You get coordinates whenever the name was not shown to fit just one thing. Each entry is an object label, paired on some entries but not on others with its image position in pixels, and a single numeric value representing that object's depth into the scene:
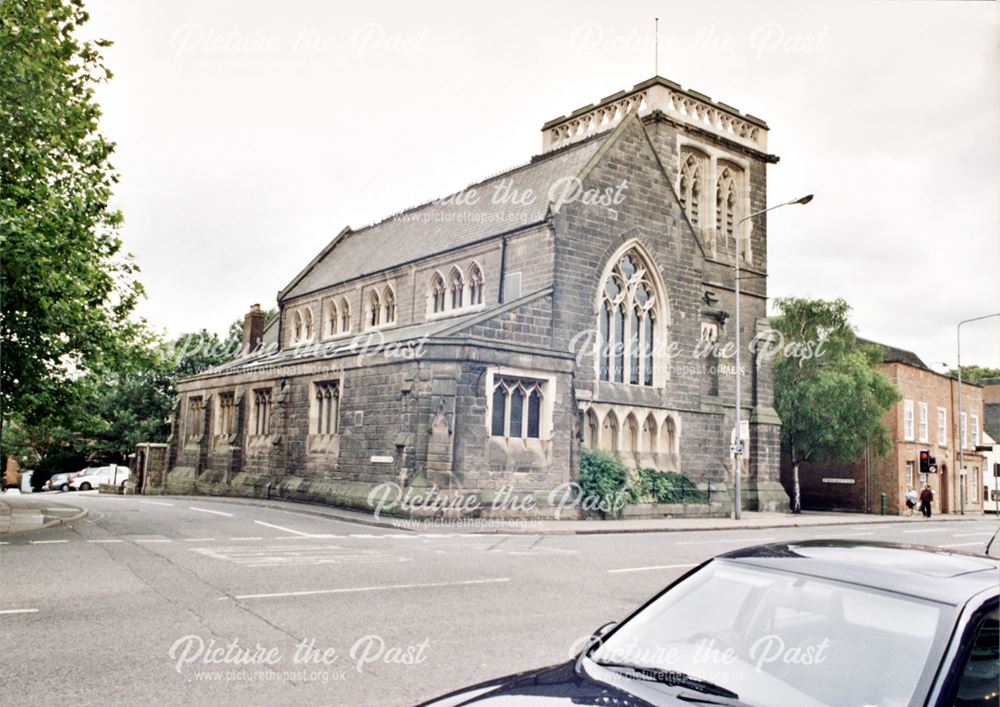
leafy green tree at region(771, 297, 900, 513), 34.56
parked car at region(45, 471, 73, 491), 48.47
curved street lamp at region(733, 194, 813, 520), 25.03
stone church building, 21.16
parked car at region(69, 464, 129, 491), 46.53
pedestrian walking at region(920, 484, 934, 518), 34.50
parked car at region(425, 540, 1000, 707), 2.93
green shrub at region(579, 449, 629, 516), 22.62
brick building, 38.25
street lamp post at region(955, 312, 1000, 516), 39.41
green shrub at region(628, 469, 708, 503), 24.14
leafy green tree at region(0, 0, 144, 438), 14.49
